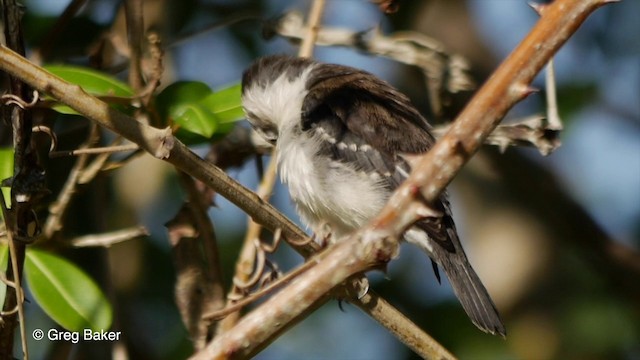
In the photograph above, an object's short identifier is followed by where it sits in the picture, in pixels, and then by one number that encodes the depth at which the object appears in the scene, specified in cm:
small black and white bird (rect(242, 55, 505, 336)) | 740
